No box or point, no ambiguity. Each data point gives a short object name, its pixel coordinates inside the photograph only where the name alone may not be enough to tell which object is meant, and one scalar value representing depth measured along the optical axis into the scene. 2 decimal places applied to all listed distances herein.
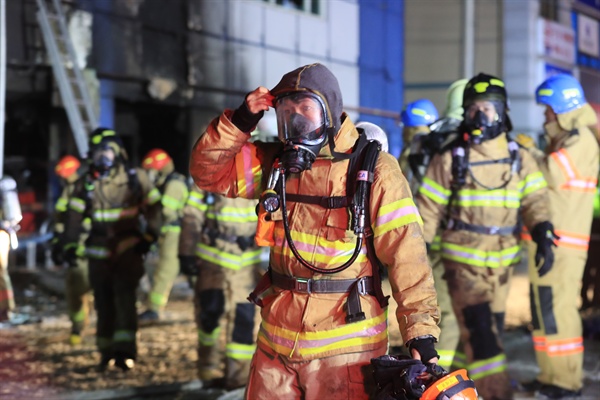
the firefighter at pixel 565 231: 6.09
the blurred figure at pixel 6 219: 8.50
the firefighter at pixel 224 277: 6.12
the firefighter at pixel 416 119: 7.66
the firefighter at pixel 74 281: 8.02
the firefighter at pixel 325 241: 3.45
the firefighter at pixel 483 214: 5.45
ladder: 12.54
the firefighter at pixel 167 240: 9.60
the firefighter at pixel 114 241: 7.16
